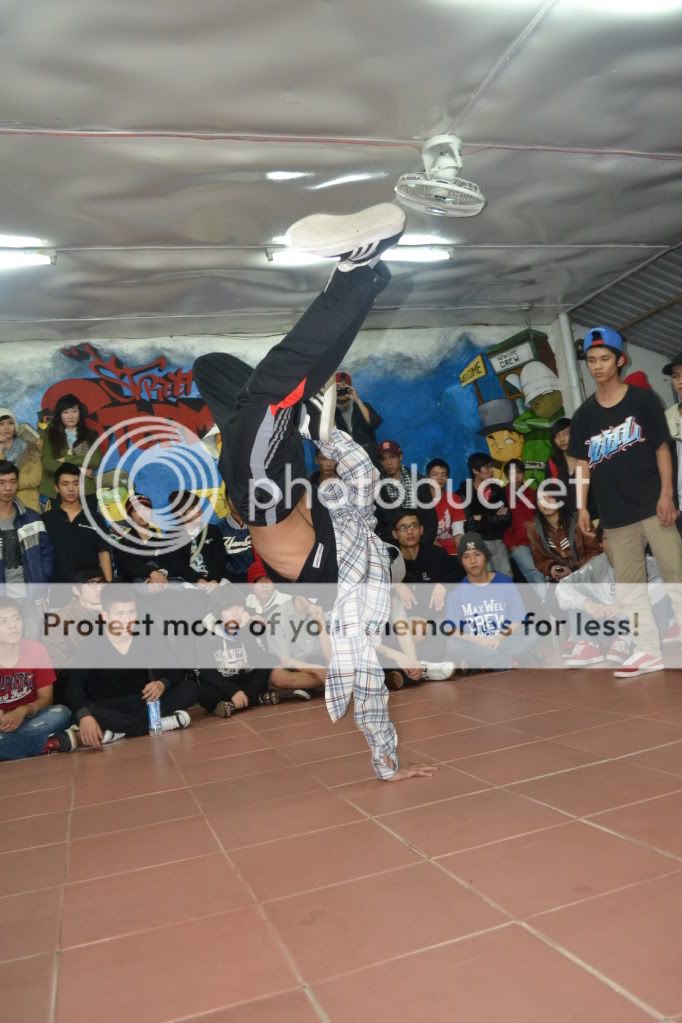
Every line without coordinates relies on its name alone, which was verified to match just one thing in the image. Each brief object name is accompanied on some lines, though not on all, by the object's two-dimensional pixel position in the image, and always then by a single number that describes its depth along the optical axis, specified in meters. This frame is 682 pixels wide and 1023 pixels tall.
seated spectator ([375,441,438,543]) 6.88
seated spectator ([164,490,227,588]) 5.82
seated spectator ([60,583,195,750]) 4.54
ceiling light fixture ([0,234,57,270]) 5.07
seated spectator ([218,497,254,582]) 6.80
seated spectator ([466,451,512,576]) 6.44
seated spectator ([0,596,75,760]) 4.32
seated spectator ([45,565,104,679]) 4.88
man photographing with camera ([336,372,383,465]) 7.26
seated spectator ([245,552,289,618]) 5.58
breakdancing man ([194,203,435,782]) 2.46
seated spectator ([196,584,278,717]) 5.07
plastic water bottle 4.66
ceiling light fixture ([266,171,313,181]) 4.48
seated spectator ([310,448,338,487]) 6.46
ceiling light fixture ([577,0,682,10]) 3.38
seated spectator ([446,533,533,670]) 5.41
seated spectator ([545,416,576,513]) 6.86
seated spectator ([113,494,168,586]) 5.67
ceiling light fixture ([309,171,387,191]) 4.59
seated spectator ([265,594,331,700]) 5.20
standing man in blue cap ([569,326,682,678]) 4.34
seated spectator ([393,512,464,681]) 5.60
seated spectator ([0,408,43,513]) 6.55
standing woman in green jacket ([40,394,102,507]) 6.71
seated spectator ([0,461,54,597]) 5.16
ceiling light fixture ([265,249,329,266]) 5.68
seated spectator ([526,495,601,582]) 6.14
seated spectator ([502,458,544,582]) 6.39
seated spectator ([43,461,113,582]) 5.39
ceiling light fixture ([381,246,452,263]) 5.91
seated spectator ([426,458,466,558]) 6.88
